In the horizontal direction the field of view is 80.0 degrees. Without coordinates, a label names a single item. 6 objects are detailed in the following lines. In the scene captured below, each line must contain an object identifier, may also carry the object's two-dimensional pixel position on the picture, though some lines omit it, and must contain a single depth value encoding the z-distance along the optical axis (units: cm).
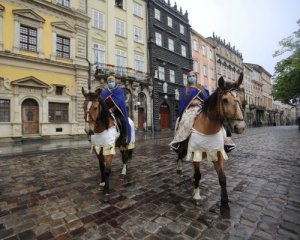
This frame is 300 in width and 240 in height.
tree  2370
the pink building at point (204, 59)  3262
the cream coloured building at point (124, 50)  1925
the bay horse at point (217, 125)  258
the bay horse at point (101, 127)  334
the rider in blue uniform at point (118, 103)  439
